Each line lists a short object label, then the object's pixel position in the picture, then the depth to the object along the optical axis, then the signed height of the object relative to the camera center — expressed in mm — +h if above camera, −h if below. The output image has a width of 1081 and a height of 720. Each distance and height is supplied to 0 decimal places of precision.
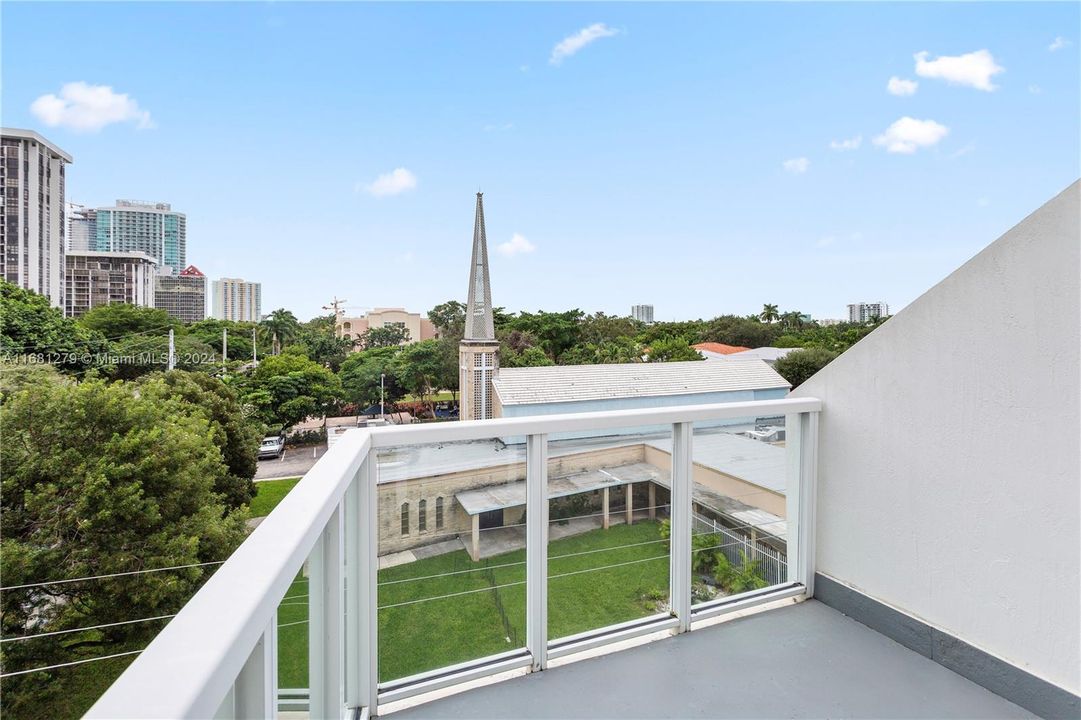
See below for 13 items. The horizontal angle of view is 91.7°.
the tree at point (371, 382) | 28500 -1716
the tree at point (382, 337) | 41344 +1084
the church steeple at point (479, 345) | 24703 +299
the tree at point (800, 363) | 24375 -426
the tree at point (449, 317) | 36844 +2497
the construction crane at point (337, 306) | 48219 +4092
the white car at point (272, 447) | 20547 -3886
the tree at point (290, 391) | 22688 -1840
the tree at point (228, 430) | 11930 -1959
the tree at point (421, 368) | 29406 -949
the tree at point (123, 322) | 31312 +1626
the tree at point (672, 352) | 29953 +69
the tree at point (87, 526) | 6281 -2299
